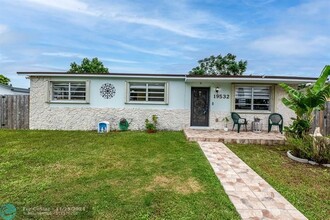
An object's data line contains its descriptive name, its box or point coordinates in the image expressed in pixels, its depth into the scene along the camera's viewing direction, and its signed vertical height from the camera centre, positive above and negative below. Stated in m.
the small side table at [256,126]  10.72 -0.89
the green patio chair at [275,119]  10.41 -0.46
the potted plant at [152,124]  10.44 -0.94
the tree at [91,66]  36.46 +7.76
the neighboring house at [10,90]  17.82 +1.42
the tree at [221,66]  33.58 +8.13
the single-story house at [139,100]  10.94 +0.43
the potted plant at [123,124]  10.91 -0.98
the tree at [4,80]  30.10 +3.99
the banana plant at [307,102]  6.37 +0.35
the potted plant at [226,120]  11.01 -0.61
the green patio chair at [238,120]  10.08 -0.55
